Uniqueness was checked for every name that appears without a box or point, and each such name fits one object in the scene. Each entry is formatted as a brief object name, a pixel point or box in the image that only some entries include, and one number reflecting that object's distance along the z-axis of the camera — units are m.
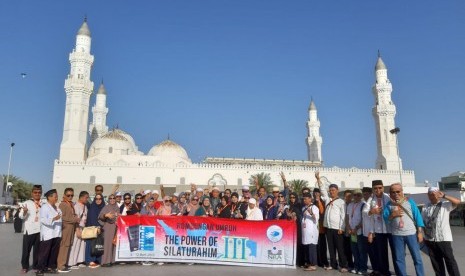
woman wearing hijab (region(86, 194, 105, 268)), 7.87
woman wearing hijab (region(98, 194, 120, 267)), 7.78
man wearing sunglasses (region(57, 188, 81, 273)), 7.47
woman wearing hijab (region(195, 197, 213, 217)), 8.69
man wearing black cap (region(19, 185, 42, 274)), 7.07
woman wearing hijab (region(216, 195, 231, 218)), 8.35
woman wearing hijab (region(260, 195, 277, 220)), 8.30
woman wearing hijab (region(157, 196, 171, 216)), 8.79
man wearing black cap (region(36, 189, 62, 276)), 7.01
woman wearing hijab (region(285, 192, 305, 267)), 7.88
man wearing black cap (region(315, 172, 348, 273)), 7.57
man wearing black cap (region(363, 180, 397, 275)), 6.57
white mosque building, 43.28
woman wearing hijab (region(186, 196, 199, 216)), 8.75
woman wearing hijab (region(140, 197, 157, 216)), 9.13
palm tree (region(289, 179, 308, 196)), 44.34
